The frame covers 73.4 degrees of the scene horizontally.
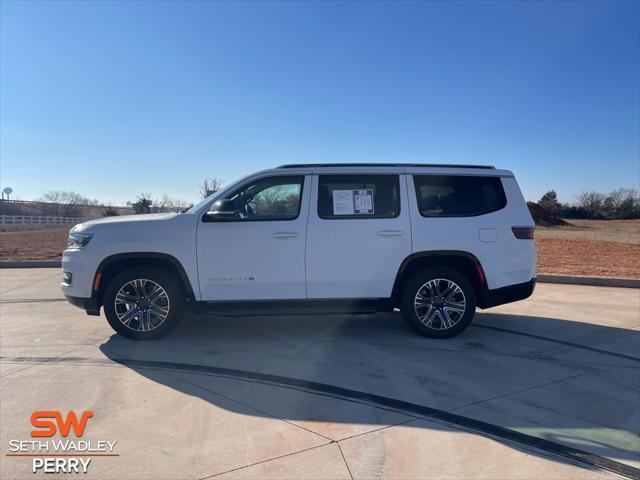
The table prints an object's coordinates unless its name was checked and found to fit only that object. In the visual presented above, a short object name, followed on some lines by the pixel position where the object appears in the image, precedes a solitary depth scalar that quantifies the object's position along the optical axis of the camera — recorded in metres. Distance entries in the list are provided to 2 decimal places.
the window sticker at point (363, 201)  5.05
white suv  4.92
